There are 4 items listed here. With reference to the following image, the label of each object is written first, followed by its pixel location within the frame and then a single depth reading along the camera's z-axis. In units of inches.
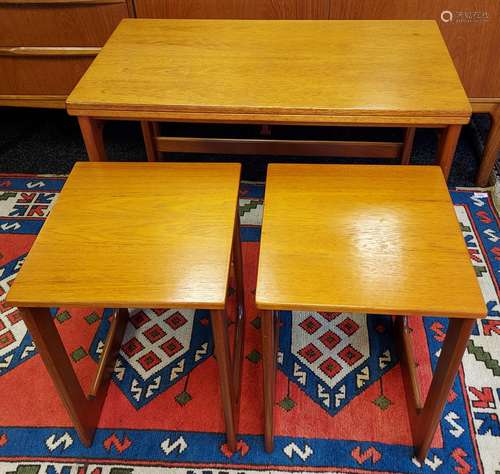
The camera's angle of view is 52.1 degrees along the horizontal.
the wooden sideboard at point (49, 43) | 78.2
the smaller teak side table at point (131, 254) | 41.8
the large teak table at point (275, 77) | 50.3
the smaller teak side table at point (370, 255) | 40.2
